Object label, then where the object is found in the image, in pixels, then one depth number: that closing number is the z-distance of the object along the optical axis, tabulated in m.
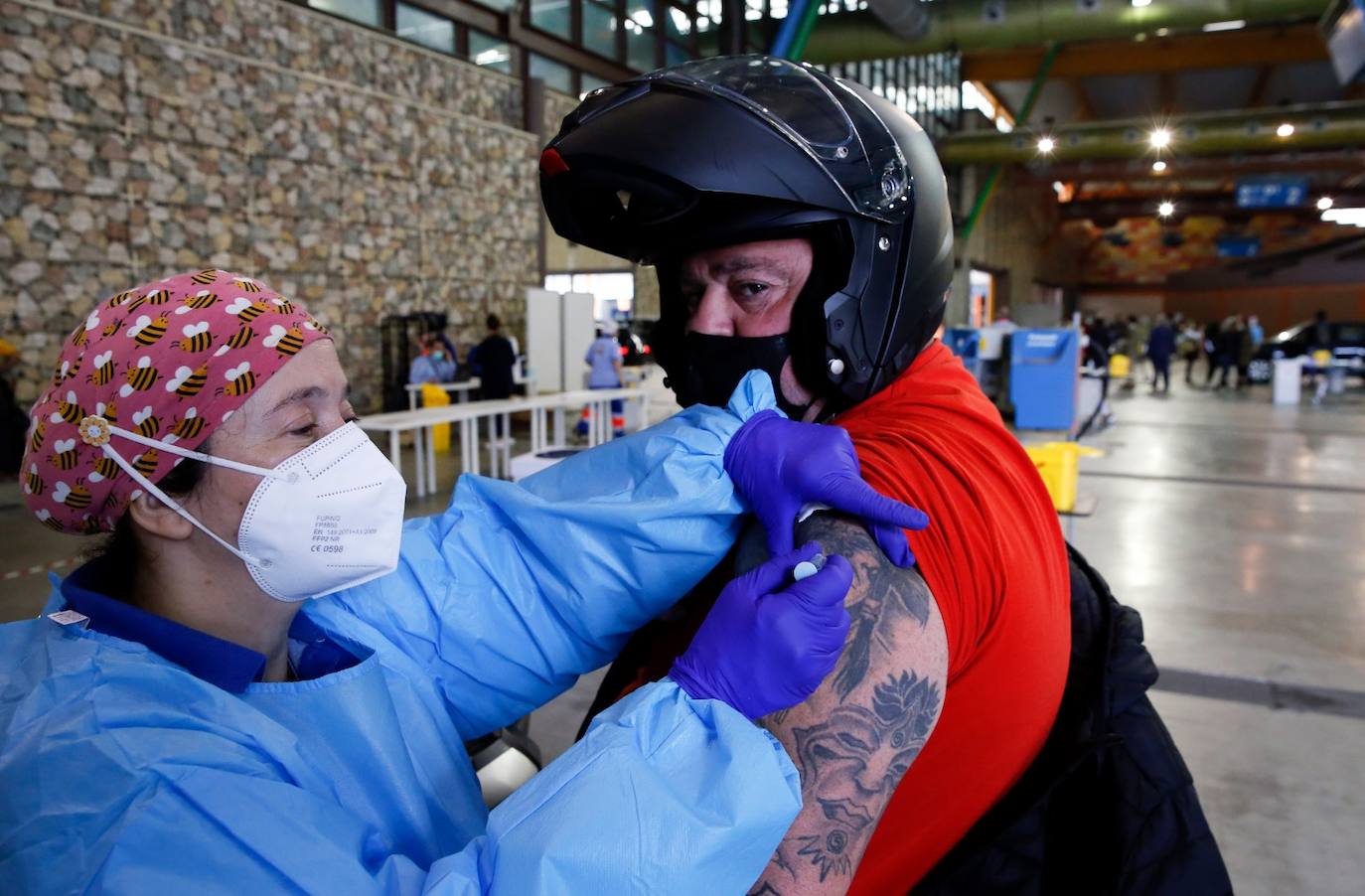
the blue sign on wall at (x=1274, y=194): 19.44
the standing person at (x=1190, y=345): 19.82
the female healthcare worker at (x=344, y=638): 0.68
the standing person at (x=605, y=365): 9.84
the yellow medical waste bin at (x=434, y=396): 9.45
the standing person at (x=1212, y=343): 18.12
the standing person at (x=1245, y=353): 18.05
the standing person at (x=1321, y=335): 17.38
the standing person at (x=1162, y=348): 16.23
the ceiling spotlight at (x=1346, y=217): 21.59
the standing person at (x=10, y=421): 7.19
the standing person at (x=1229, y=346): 17.44
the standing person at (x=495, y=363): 9.94
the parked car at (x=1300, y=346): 17.25
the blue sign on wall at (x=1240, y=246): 27.92
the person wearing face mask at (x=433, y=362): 9.80
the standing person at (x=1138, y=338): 24.88
